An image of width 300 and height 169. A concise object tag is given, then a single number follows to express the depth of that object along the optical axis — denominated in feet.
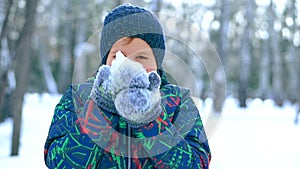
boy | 3.26
